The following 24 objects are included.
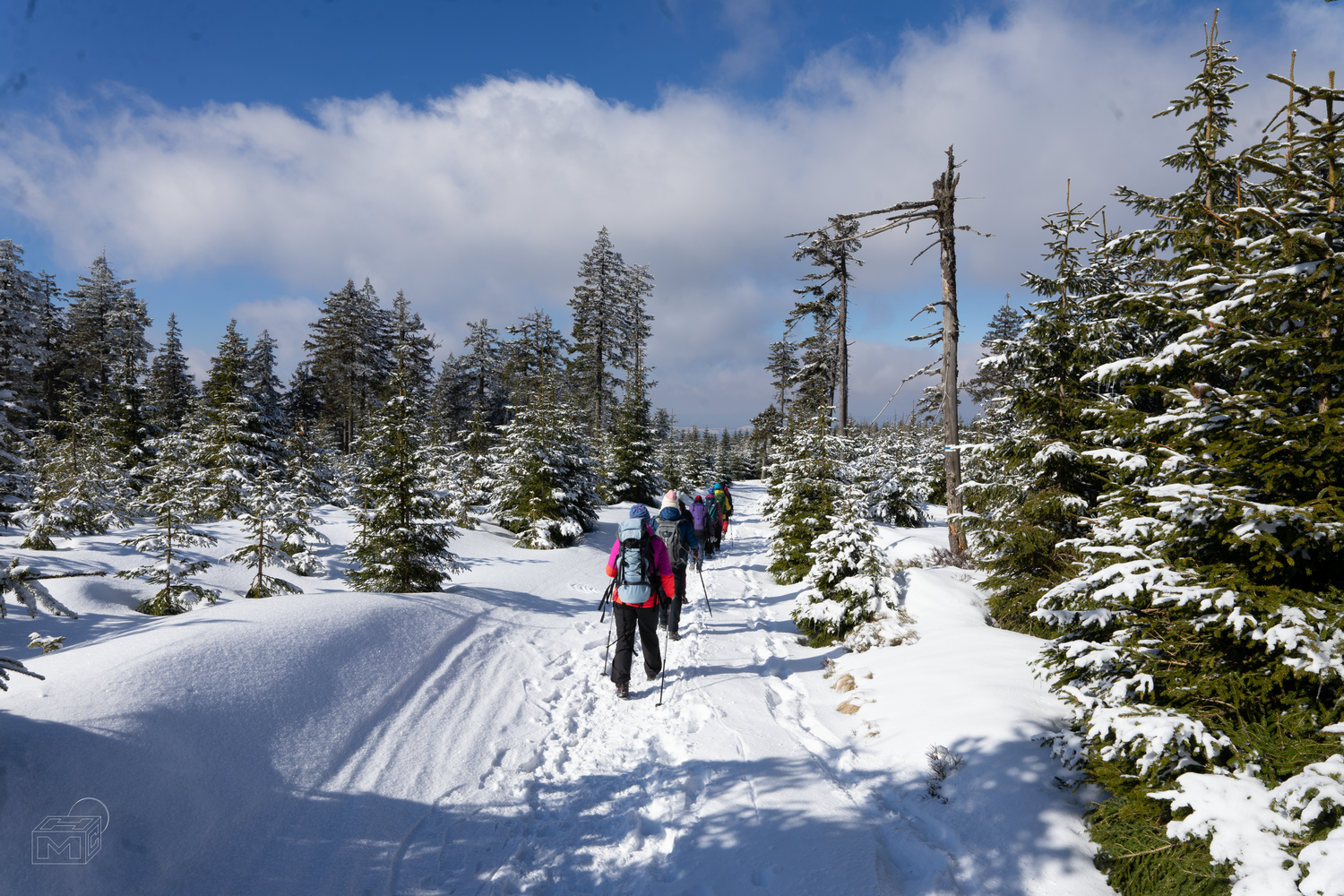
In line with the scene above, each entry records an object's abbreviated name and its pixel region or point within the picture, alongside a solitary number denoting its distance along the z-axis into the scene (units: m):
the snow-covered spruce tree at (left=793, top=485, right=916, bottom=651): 7.88
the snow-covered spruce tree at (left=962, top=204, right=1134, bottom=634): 7.55
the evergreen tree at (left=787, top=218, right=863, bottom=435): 23.33
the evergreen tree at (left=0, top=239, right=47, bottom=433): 25.67
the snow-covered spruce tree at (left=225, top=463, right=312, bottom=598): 9.23
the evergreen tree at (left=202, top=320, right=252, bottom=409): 16.11
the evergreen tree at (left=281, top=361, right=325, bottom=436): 43.50
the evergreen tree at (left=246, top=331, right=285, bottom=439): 22.50
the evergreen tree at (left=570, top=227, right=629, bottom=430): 35.06
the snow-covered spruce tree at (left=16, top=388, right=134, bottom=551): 11.86
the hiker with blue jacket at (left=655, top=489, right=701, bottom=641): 8.76
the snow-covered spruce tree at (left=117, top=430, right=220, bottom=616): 8.30
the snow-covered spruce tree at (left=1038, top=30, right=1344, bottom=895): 2.77
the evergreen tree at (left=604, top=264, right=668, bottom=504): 26.25
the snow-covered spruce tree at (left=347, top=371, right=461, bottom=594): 9.38
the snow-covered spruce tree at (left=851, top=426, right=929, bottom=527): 23.50
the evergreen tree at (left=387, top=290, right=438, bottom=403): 41.28
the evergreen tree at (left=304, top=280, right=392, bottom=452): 38.22
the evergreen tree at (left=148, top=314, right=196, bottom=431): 33.58
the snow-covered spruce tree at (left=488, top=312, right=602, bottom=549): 15.94
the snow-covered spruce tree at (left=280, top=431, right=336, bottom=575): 10.38
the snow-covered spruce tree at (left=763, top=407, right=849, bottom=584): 11.65
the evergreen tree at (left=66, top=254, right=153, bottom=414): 35.22
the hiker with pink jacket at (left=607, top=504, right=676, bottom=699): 6.34
